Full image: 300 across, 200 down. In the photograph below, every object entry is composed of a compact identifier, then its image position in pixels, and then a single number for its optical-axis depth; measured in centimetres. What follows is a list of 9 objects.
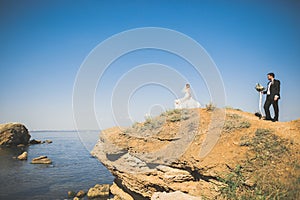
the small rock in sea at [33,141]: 6632
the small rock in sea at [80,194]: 1839
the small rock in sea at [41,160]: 3322
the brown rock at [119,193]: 1159
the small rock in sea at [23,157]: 3549
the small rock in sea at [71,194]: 1842
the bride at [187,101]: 1220
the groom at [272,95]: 910
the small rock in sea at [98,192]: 1842
